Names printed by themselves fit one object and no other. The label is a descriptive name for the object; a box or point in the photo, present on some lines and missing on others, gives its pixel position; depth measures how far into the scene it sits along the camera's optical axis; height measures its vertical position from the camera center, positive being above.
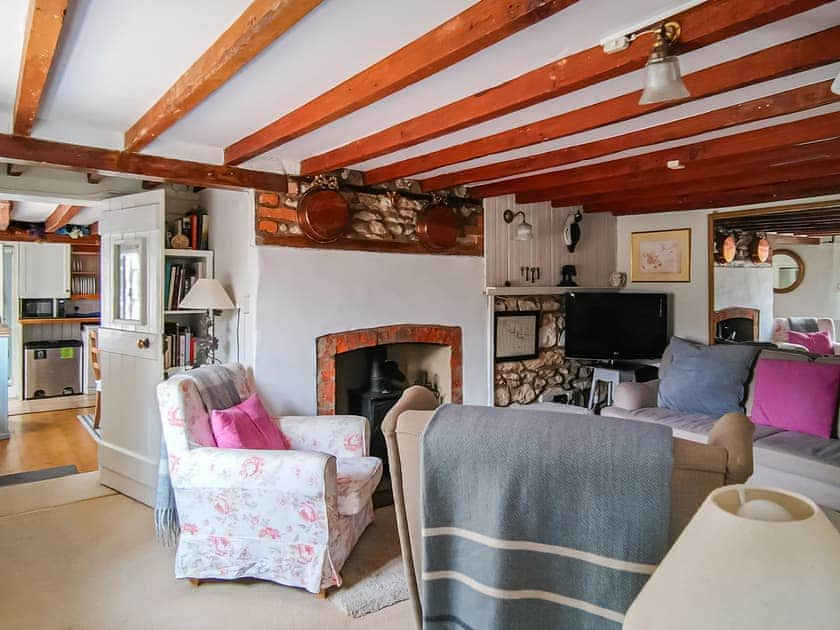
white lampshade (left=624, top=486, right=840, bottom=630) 0.66 -0.31
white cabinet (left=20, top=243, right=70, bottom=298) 7.34 +0.46
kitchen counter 7.23 -0.17
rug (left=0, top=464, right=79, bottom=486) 4.15 -1.22
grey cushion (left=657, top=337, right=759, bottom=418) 3.83 -0.46
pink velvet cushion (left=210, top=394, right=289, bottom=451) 2.78 -0.59
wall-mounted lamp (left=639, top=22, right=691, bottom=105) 1.70 +0.69
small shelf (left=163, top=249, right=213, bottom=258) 3.76 +0.35
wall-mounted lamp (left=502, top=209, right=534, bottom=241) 4.57 +0.60
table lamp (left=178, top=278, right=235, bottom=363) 3.49 +0.06
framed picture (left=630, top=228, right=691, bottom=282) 5.18 +0.49
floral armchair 2.47 -0.87
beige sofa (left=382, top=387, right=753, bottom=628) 1.10 -0.31
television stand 4.88 -0.54
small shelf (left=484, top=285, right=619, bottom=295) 4.64 +0.16
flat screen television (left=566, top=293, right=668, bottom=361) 5.02 -0.12
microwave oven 7.40 -0.02
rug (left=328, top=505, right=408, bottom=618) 2.51 -1.23
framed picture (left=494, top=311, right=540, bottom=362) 4.80 -0.21
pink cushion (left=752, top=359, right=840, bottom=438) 3.38 -0.50
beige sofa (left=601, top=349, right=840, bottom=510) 3.04 -0.77
